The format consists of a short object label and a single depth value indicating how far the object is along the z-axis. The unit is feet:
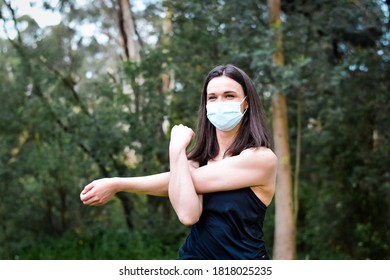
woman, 7.61
